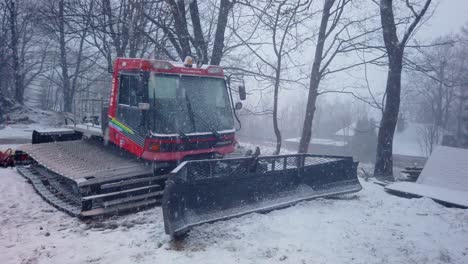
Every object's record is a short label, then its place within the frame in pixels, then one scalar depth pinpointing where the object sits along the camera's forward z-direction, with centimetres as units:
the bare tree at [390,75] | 1227
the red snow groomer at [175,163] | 589
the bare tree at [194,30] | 1259
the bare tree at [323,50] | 1355
